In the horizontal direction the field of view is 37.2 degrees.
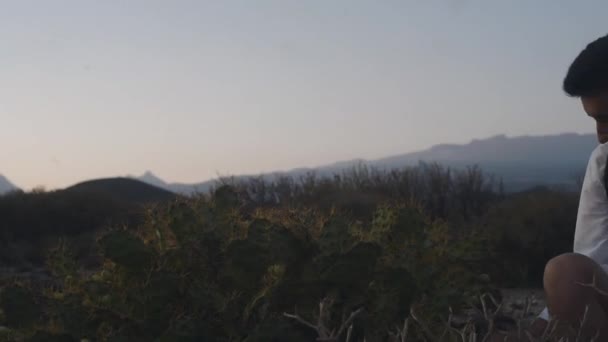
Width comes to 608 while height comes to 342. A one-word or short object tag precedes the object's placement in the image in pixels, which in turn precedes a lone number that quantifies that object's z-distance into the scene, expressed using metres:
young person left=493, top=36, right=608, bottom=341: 3.60
